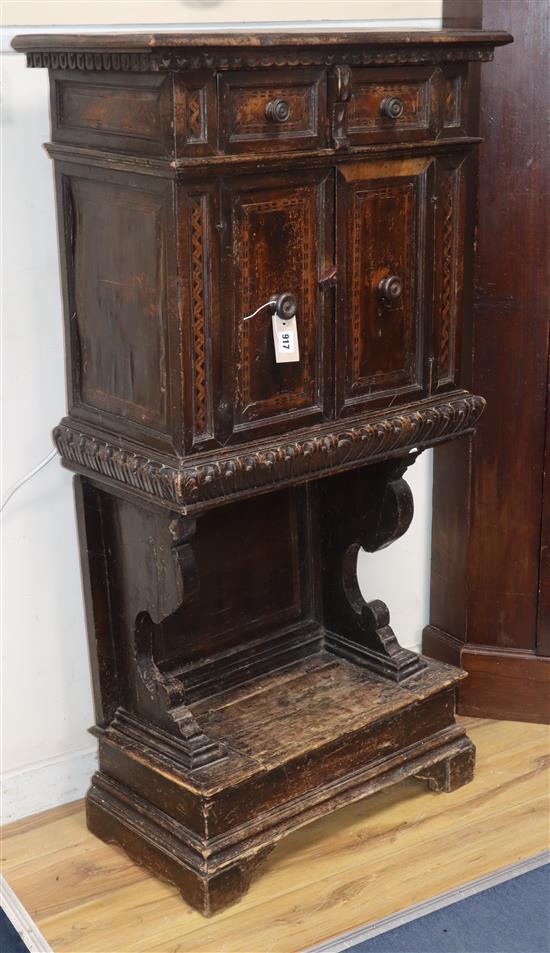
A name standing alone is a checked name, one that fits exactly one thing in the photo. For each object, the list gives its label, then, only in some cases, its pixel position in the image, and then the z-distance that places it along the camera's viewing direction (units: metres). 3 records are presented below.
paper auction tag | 2.22
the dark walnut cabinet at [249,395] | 2.10
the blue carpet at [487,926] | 2.42
